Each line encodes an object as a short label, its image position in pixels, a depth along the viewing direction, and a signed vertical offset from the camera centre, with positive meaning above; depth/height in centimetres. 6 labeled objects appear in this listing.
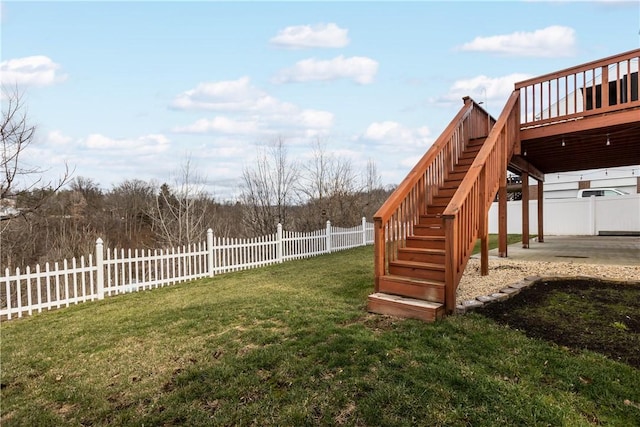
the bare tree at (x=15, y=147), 716 +142
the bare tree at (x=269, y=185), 1427 +105
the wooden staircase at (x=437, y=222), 390 -20
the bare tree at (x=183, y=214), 1453 -10
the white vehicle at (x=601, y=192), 1725 +64
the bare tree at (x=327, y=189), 1574 +95
